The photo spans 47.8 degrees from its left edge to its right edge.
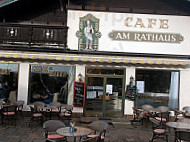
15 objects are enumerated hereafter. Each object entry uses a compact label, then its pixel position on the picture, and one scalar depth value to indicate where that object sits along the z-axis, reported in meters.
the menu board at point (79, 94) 11.44
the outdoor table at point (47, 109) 9.70
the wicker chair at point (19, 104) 10.69
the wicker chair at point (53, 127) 6.37
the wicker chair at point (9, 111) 9.45
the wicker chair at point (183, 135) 6.12
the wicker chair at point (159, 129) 7.52
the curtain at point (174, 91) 11.97
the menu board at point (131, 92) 11.64
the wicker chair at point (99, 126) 6.66
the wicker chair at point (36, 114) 9.46
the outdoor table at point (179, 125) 7.04
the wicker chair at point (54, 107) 10.25
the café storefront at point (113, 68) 11.73
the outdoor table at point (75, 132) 5.77
